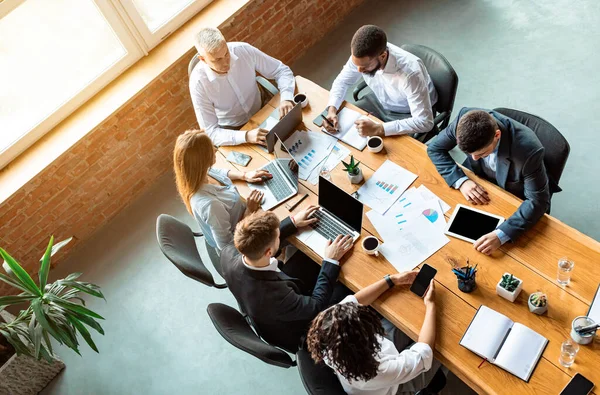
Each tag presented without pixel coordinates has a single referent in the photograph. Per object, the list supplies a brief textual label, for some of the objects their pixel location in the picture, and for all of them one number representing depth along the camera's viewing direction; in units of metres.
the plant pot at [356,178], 3.04
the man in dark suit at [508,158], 2.57
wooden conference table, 2.28
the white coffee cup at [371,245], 2.77
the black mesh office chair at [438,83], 3.39
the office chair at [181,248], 2.96
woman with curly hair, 2.20
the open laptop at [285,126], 3.21
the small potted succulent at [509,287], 2.43
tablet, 2.72
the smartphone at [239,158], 3.35
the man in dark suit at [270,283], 2.59
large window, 3.81
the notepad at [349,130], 3.24
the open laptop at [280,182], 3.14
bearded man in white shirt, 3.11
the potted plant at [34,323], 3.24
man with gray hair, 3.38
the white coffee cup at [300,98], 3.52
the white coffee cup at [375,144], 3.14
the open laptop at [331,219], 2.82
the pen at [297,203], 3.09
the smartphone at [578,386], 2.18
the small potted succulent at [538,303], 2.38
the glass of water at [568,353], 2.26
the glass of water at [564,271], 2.45
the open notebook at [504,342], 2.30
